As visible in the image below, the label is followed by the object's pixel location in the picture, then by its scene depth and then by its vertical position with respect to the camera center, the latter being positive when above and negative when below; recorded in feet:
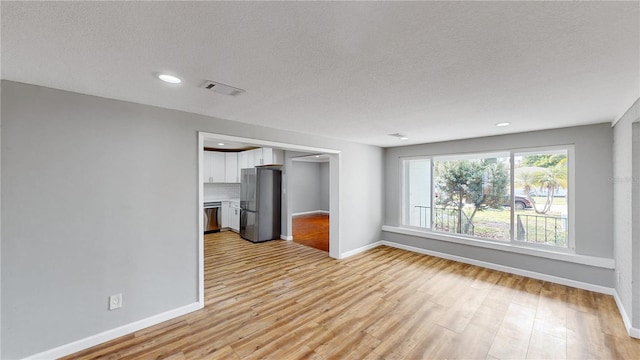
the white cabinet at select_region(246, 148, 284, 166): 18.60 +1.93
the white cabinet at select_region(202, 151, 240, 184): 21.71 +1.22
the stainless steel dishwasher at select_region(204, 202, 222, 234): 20.71 -3.21
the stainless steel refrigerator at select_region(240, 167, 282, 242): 18.47 -1.84
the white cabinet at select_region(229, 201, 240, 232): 21.67 -3.32
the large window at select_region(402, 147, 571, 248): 11.99 -0.83
